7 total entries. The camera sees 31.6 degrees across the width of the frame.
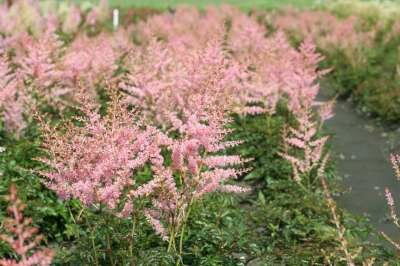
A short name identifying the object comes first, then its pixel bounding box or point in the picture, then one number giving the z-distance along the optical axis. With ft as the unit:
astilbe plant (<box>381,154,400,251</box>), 16.76
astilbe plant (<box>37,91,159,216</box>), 17.46
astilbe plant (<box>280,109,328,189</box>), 28.25
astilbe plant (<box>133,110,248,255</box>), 18.34
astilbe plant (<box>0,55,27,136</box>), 30.88
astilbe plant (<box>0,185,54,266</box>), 10.03
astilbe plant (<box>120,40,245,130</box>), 32.04
